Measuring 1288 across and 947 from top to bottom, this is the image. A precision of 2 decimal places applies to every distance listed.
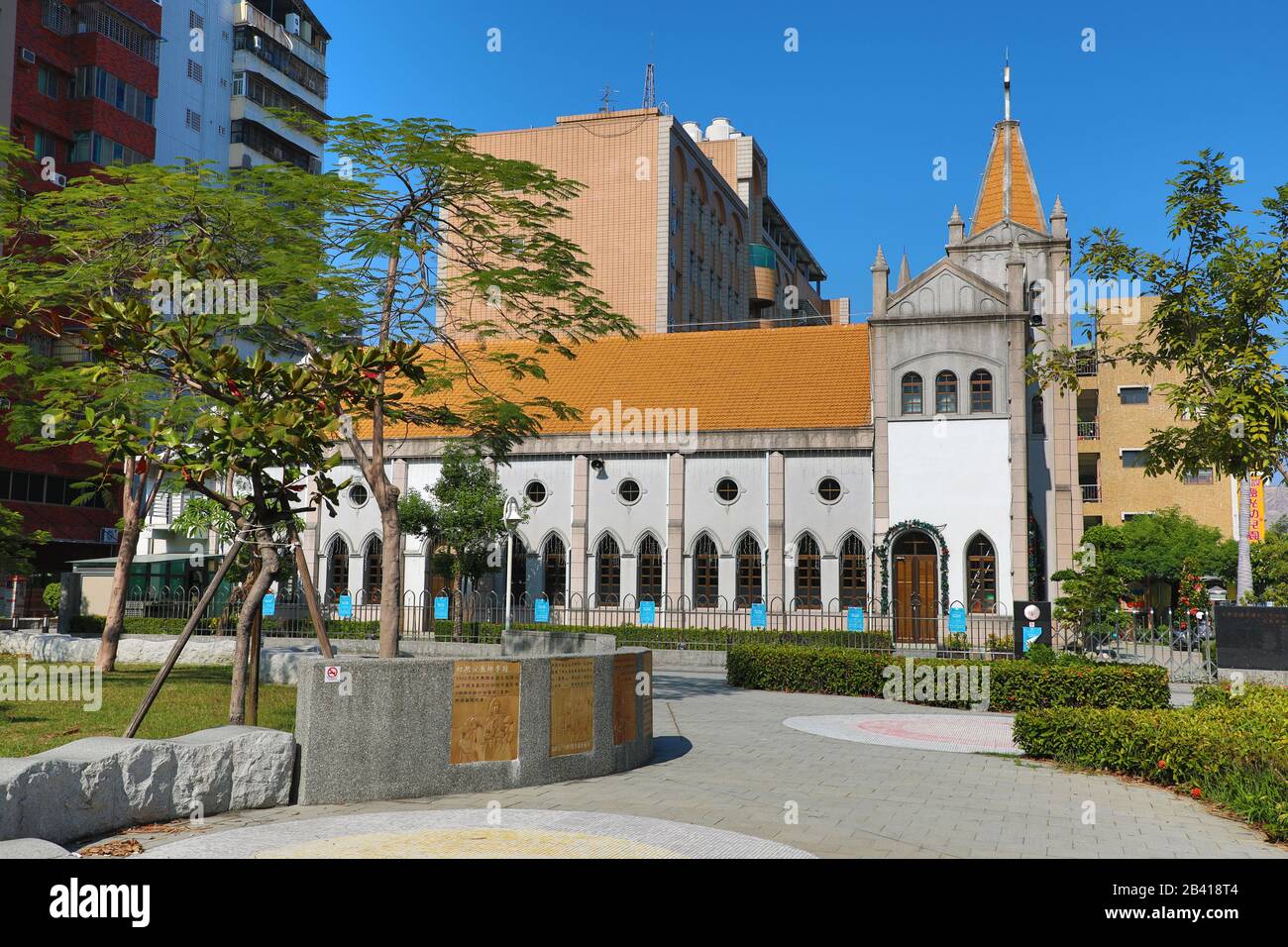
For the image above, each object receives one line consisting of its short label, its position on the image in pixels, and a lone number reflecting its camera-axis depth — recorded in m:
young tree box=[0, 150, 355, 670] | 17.38
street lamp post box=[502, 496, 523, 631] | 32.31
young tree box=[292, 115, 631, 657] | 17.41
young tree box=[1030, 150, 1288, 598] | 16.31
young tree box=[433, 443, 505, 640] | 34.72
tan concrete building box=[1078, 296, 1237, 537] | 60.22
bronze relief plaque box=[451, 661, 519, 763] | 11.11
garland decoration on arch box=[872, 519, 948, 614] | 33.62
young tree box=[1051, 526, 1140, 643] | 21.34
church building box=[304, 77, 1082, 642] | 34.31
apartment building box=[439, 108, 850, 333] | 59.59
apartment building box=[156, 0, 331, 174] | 62.66
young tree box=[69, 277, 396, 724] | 11.07
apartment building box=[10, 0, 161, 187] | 49.25
